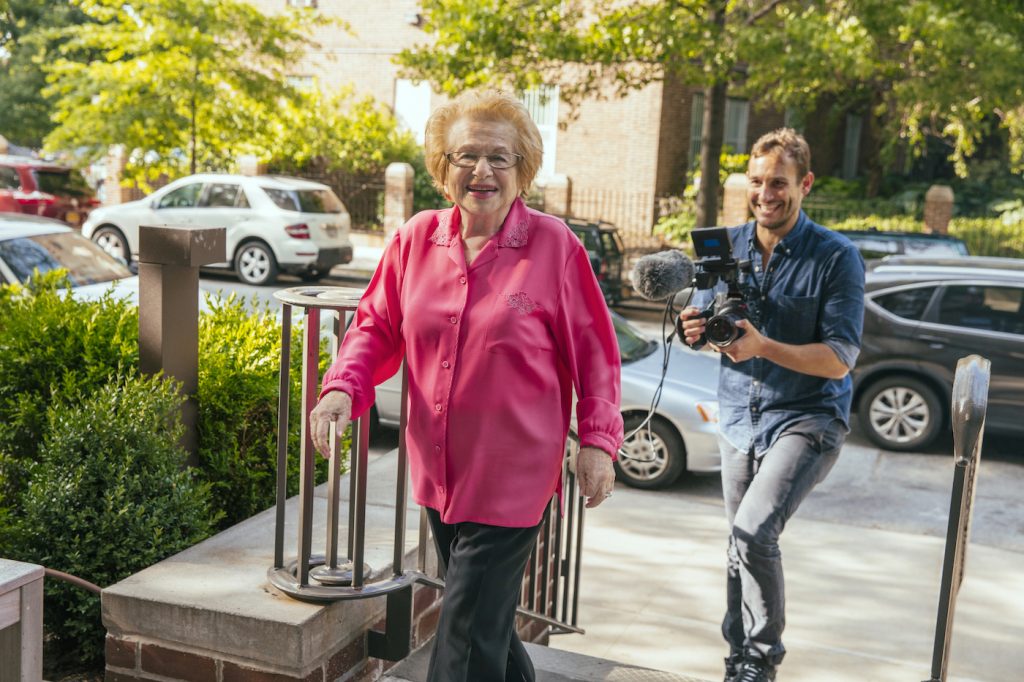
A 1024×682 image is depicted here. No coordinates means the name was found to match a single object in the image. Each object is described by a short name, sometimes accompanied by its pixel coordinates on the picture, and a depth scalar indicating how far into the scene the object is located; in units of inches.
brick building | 919.7
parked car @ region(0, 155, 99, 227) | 748.6
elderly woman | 102.4
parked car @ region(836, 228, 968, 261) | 507.5
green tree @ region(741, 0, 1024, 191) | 573.3
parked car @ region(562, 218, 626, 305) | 551.2
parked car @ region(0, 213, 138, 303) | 360.5
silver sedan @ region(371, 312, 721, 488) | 310.7
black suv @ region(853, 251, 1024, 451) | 356.5
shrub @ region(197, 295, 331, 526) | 165.8
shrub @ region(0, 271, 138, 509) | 159.3
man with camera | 139.9
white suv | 676.1
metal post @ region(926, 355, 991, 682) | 112.7
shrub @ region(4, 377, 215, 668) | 140.6
